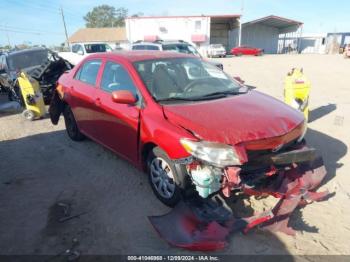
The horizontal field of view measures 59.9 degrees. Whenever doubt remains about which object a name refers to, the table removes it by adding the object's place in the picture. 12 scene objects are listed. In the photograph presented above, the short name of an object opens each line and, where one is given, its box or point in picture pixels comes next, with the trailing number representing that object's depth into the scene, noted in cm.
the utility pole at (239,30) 3926
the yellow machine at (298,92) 595
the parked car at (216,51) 3544
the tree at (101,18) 9750
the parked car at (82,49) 1713
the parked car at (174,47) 1430
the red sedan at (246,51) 3800
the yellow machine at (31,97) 784
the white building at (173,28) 3806
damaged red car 302
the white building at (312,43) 5000
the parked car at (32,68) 920
